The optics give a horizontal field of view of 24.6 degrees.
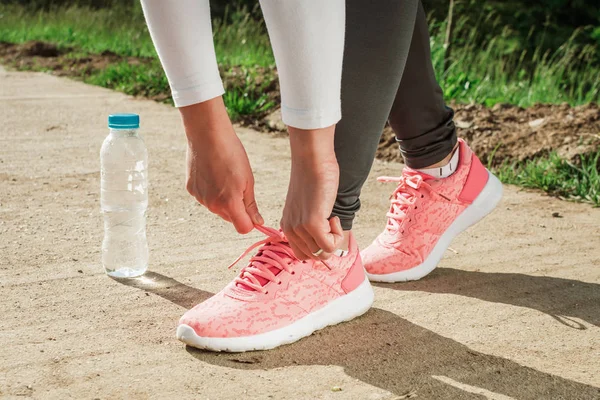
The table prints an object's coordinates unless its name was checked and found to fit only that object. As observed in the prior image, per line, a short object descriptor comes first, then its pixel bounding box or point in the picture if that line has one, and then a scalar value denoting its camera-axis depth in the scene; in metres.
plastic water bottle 1.82
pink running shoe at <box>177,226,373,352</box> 1.55
